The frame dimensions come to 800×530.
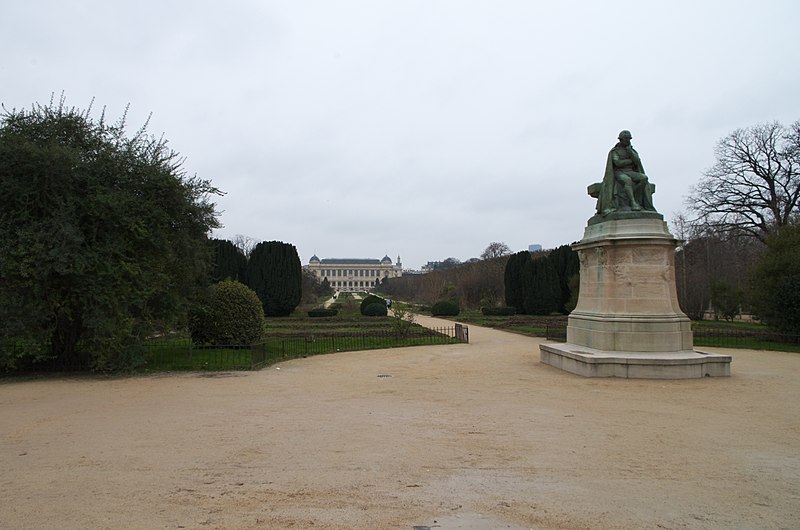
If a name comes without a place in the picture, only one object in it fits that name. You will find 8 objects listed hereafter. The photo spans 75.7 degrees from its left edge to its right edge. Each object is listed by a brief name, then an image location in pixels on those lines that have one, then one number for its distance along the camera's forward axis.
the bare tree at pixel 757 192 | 32.06
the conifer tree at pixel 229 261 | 40.72
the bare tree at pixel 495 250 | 80.56
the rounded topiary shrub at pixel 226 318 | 16.11
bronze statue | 12.70
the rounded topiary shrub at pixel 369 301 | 37.84
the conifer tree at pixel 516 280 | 42.53
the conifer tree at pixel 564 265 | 40.97
